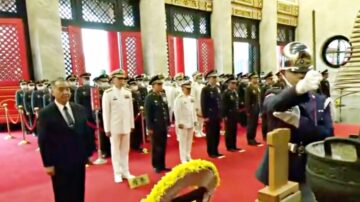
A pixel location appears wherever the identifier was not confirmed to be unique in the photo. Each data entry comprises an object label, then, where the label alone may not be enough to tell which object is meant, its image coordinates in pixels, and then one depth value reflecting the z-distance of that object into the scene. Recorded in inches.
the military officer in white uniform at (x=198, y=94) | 287.3
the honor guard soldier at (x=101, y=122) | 217.5
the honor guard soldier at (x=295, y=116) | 60.3
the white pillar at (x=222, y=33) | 433.7
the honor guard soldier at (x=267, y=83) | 303.2
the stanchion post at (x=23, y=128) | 262.5
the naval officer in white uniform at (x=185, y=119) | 190.1
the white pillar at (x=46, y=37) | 285.4
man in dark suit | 99.0
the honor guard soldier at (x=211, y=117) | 209.4
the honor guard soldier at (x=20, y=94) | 286.0
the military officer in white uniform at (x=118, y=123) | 164.1
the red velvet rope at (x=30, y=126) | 273.9
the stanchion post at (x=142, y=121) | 238.9
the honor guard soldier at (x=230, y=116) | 223.6
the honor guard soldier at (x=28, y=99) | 282.6
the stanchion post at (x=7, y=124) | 283.2
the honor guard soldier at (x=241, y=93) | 302.5
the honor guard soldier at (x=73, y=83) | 245.5
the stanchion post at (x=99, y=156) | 200.1
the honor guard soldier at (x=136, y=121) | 235.9
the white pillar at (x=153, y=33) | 354.6
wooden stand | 46.2
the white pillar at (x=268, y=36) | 510.3
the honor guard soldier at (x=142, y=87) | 272.6
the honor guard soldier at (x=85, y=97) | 232.2
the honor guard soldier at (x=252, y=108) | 246.7
